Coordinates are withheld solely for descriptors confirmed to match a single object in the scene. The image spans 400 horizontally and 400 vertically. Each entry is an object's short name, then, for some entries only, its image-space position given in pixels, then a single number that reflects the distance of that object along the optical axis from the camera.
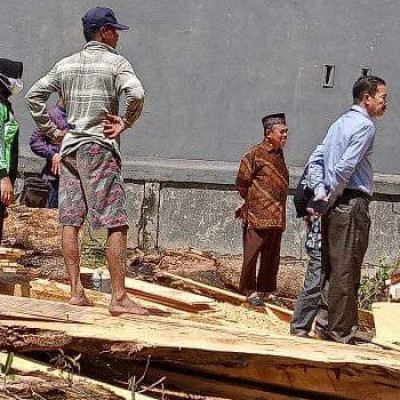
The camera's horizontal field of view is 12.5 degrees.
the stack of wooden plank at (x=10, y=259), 15.70
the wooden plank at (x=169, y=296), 14.04
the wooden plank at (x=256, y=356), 9.56
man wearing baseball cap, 11.54
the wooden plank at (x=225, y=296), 15.81
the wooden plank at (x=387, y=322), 12.97
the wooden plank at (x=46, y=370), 9.70
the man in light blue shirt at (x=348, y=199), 12.27
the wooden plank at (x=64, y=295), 13.32
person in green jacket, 13.57
